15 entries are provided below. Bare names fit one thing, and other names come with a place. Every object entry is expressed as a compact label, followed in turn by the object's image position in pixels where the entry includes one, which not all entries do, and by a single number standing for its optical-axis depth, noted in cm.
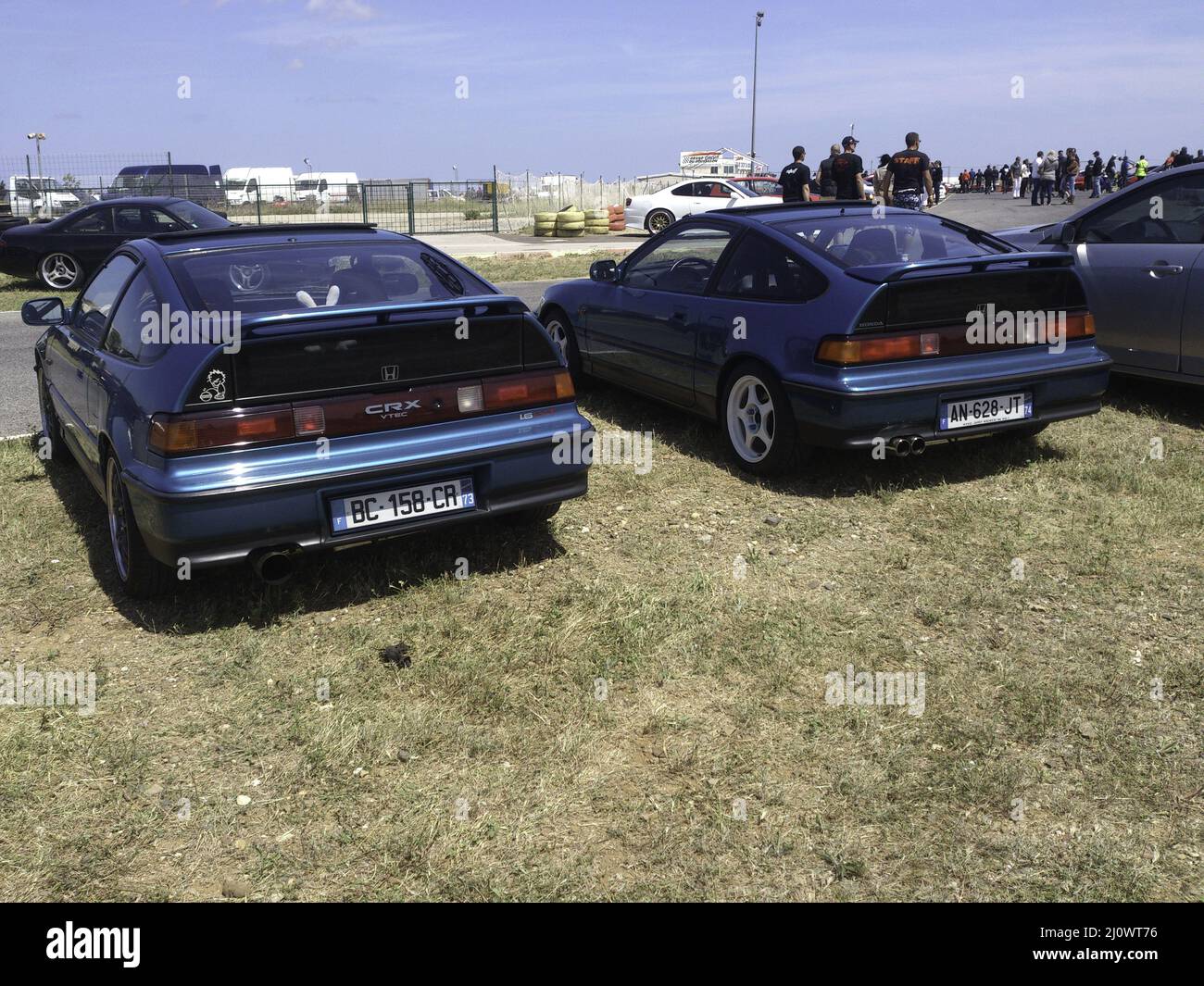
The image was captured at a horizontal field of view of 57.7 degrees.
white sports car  2720
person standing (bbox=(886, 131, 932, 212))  1457
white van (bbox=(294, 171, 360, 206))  3011
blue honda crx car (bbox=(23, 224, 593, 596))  391
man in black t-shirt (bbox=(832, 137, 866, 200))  1464
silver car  679
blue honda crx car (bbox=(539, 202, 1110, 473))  532
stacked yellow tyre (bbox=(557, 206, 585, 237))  3016
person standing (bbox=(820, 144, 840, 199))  1551
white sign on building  4712
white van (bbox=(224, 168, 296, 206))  2898
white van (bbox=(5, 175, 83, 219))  2497
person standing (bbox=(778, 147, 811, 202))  1568
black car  1541
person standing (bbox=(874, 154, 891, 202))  1498
